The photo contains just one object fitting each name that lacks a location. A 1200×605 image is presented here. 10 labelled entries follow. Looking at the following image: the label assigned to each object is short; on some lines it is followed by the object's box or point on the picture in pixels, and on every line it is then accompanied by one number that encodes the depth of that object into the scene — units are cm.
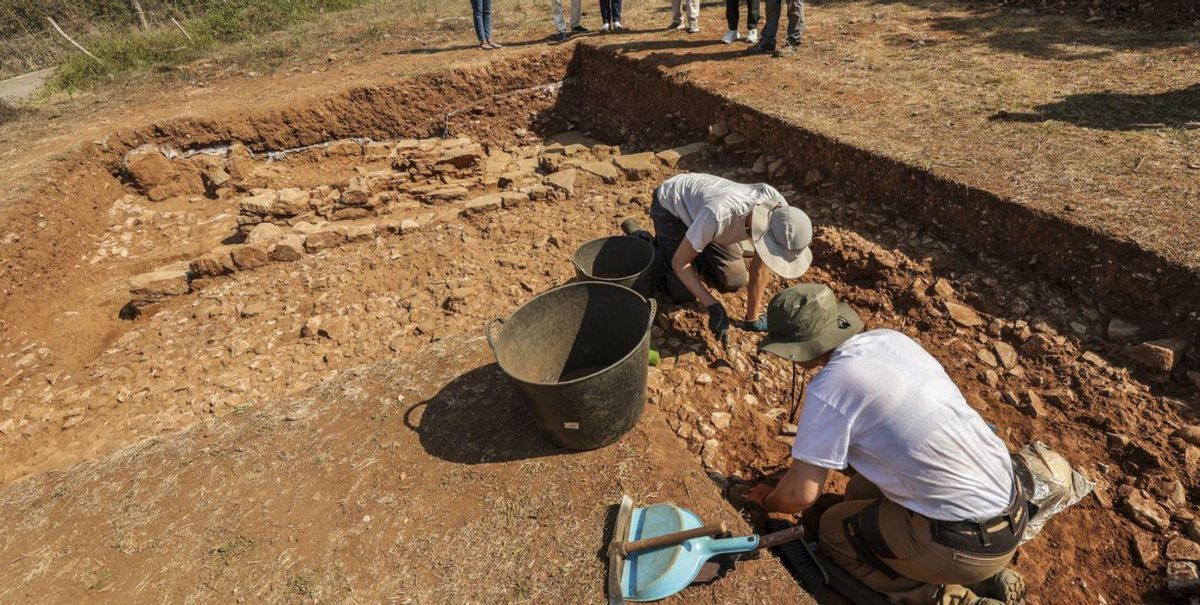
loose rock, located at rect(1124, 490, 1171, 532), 270
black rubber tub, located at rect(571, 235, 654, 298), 416
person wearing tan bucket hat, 314
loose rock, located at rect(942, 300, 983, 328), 379
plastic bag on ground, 232
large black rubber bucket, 264
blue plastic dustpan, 224
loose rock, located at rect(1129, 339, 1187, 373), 316
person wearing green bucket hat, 203
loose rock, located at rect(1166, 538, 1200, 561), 256
